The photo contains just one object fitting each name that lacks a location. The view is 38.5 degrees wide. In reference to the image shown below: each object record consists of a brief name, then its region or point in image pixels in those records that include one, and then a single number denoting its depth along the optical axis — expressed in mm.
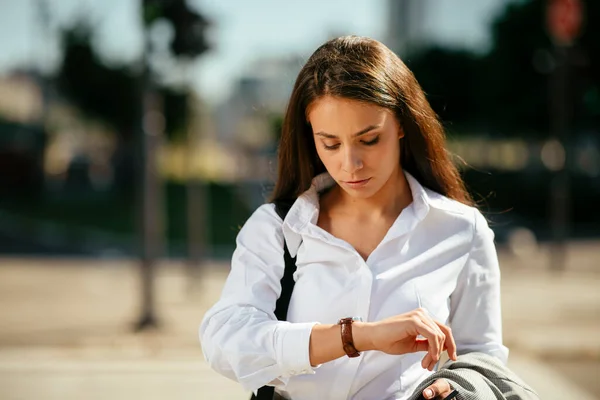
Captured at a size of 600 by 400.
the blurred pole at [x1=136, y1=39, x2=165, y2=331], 8391
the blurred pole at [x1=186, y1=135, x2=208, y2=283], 11508
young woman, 1749
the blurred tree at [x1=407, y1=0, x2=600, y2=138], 27156
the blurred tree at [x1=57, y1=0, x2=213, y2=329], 9758
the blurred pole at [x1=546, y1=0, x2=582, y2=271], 13281
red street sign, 13227
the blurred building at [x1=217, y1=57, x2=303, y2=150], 72762
